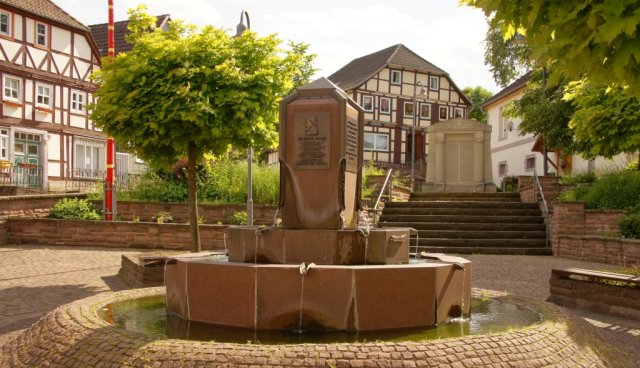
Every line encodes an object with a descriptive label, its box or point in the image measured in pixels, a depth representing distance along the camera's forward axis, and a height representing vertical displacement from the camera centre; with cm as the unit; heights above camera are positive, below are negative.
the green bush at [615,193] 1666 -23
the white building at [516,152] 3211 +199
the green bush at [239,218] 1775 -104
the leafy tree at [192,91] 1047 +156
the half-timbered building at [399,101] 4369 +596
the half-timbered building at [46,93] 2738 +415
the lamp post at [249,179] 1562 +8
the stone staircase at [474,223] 1720 -120
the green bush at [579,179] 2020 +17
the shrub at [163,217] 1804 -105
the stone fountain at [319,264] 578 -83
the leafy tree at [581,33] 381 +100
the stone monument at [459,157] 2544 +108
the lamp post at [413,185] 2623 -8
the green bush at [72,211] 1848 -90
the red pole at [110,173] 1753 +24
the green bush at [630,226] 1478 -99
